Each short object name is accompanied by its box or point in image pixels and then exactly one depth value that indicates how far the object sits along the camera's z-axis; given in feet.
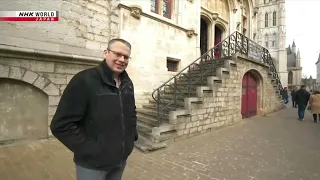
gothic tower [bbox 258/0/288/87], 172.86
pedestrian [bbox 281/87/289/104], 49.11
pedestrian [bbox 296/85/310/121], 30.68
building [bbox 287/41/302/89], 211.00
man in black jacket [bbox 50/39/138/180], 4.86
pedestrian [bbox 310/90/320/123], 28.91
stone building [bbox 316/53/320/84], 239.62
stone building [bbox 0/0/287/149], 17.26
